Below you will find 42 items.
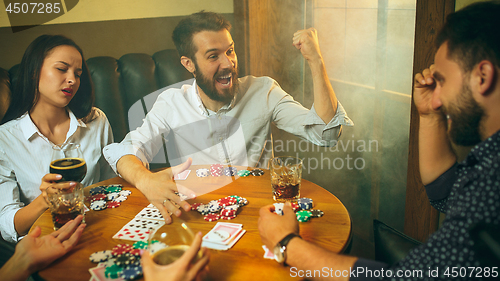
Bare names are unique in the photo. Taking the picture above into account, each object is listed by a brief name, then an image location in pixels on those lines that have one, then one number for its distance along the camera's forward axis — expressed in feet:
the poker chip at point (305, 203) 3.89
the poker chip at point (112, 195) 4.30
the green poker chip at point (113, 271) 2.71
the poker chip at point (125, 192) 4.39
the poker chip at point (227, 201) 3.95
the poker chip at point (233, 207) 3.78
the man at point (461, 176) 2.45
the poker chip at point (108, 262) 2.89
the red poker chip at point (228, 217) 3.70
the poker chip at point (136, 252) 2.98
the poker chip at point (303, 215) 3.61
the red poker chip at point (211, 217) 3.67
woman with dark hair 4.70
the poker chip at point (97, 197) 4.26
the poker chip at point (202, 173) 4.99
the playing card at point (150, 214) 3.76
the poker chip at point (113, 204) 4.07
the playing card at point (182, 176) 4.91
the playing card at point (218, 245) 3.13
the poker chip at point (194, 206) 3.98
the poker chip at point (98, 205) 4.00
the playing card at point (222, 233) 3.19
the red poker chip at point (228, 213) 3.70
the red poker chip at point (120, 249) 3.02
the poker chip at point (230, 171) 4.93
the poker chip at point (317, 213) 3.71
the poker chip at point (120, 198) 4.24
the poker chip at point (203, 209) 3.83
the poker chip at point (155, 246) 2.52
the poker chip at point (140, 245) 3.09
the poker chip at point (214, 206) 3.81
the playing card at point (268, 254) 2.98
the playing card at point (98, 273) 2.71
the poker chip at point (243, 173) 4.96
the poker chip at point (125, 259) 2.83
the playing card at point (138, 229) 3.38
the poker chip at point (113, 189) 4.52
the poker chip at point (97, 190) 4.45
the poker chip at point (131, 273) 2.70
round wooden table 2.85
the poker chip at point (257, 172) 4.99
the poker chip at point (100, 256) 2.96
